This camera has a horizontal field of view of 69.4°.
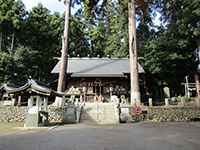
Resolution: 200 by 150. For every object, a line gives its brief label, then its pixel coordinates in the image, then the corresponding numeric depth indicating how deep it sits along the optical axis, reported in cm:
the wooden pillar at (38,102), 919
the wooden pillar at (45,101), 985
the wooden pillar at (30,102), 936
